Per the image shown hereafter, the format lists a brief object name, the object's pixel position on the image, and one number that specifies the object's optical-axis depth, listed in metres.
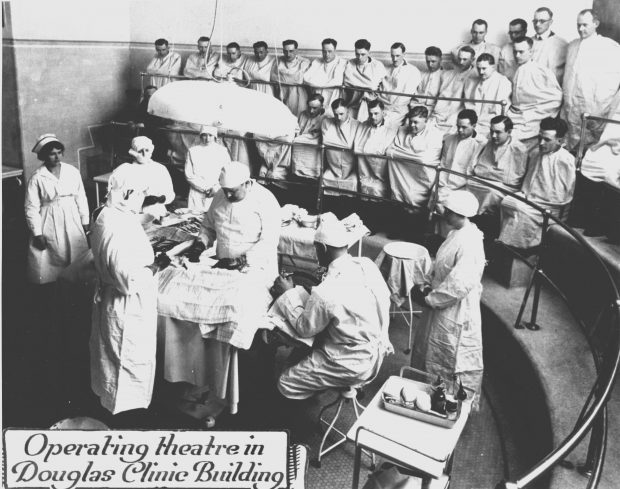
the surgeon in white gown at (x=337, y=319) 3.96
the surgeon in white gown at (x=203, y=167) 7.61
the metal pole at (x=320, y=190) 7.43
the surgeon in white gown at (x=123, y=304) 4.16
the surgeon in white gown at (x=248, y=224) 5.08
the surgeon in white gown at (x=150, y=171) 6.90
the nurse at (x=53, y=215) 6.28
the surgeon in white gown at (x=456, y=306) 4.56
